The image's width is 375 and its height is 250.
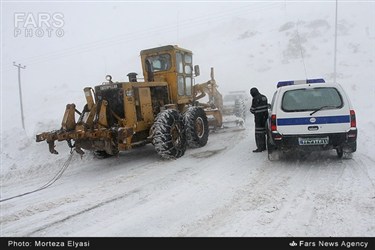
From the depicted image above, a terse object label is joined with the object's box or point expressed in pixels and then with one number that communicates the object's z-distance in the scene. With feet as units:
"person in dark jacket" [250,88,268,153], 27.40
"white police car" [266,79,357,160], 21.53
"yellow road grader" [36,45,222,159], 23.29
